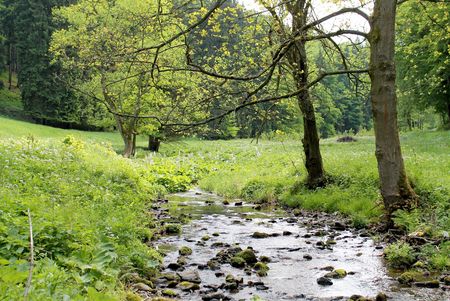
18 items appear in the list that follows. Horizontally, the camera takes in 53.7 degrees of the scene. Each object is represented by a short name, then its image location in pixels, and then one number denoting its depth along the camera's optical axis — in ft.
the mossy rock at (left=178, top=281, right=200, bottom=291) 20.97
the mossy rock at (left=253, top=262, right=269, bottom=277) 23.34
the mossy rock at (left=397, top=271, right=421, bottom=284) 21.71
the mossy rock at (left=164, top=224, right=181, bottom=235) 34.40
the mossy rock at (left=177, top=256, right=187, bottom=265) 25.28
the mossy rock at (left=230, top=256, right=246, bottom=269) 25.05
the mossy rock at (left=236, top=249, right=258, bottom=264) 25.96
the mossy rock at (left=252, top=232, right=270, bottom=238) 32.81
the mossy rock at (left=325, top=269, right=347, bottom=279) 22.75
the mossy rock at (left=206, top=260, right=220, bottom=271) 24.70
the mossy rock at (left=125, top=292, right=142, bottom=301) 17.85
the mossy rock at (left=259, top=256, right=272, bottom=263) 26.22
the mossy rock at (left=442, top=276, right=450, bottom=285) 21.27
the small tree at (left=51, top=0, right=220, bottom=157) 84.90
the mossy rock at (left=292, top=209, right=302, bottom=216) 42.69
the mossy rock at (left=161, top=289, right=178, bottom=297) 20.13
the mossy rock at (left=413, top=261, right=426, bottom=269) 23.76
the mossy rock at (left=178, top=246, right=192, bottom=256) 27.59
